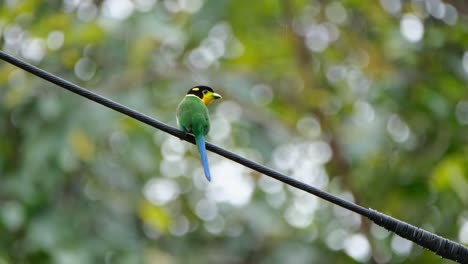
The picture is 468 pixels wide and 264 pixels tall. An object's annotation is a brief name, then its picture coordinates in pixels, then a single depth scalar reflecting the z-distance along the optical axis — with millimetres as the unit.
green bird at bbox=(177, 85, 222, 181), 7957
